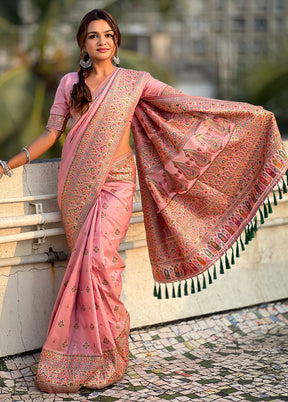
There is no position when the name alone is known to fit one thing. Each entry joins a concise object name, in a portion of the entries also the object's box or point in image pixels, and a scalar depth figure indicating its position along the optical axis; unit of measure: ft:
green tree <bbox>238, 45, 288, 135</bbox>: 55.26
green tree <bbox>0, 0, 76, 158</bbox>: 48.49
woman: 10.32
